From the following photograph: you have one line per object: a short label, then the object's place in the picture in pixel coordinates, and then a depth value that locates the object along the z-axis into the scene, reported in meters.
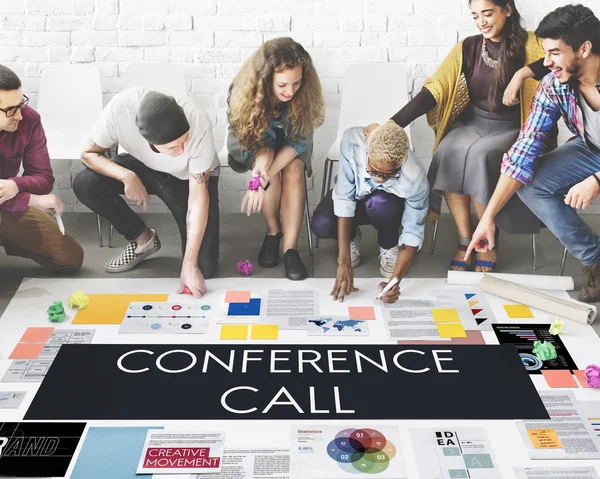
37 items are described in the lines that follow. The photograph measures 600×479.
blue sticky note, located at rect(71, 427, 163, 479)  2.61
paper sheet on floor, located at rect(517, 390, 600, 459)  2.75
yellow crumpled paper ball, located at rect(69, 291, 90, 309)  3.61
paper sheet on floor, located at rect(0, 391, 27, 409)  2.93
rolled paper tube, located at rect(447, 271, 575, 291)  3.92
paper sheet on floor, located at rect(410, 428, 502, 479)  2.65
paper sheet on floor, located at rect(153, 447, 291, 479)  2.62
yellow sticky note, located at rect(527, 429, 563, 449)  2.78
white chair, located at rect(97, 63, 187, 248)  3.96
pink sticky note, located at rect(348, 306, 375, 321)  3.59
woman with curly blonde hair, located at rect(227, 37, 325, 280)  3.66
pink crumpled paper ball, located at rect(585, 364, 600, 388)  3.09
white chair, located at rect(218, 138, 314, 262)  3.95
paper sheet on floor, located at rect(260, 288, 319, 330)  3.55
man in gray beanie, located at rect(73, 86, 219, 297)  3.67
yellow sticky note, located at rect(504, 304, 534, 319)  3.64
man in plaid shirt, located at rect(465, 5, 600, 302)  3.54
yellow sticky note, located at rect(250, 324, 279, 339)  3.43
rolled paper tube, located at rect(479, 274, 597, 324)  3.58
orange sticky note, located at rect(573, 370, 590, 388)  3.13
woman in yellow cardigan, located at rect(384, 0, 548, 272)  3.67
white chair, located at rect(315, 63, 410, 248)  3.94
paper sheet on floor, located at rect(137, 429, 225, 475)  2.64
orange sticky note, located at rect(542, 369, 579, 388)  3.13
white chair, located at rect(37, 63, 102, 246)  4.03
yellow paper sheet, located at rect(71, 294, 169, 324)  3.55
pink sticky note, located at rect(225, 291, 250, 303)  3.74
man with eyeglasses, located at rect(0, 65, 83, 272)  3.59
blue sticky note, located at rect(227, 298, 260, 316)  3.62
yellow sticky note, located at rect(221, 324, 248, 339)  3.43
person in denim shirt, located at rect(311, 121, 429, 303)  3.65
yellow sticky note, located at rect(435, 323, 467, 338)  3.46
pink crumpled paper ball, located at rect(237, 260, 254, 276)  3.97
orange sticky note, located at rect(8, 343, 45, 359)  3.25
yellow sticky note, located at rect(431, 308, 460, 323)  3.59
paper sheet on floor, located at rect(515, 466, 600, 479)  2.65
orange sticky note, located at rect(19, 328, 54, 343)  3.37
